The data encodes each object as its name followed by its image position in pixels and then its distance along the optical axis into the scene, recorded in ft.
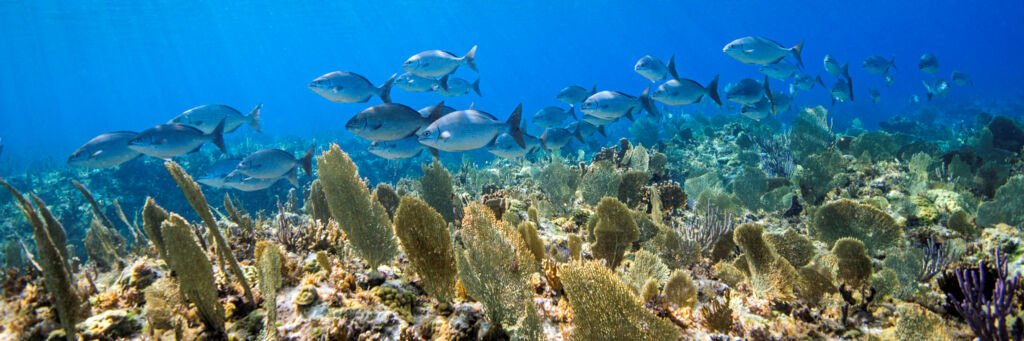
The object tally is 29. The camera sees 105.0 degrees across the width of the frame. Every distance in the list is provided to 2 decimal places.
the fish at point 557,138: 25.59
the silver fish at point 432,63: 21.75
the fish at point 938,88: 42.29
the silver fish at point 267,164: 17.93
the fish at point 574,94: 31.24
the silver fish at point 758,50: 23.73
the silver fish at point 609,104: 22.35
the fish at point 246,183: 20.39
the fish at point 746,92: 25.91
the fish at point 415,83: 24.06
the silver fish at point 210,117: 21.12
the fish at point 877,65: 37.43
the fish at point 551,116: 31.58
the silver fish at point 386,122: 14.32
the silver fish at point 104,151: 17.70
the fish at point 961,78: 45.65
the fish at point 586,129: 33.43
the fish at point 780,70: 28.81
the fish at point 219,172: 21.22
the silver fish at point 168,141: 17.35
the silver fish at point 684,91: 22.27
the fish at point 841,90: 36.19
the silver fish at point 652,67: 26.45
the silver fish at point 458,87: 28.27
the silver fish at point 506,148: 18.35
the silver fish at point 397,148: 17.98
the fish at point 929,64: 37.88
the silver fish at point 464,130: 13.93
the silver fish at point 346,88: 18.16
